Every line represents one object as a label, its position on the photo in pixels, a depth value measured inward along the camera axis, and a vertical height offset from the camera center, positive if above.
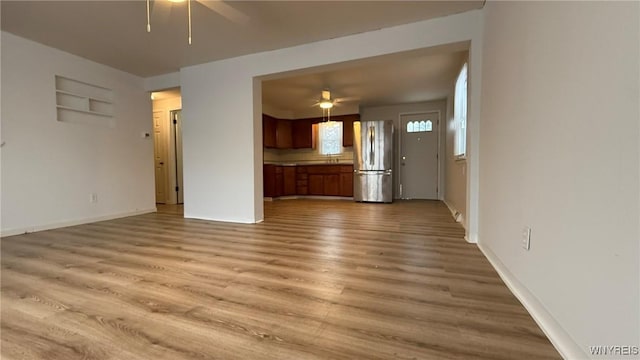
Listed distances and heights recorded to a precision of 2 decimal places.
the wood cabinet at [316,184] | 6.97 -0.43
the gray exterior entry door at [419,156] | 6.46 +0.25
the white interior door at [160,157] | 6.12 +0.28
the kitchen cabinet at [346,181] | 6.61 -0.34
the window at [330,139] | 7.25 +0.76
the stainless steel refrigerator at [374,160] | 5.93 +0.15
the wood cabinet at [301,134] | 7.37 +0.92
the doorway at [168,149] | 6.04 +0.46
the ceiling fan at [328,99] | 5.19 +1.38
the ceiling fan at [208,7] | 2.47 +1.50
